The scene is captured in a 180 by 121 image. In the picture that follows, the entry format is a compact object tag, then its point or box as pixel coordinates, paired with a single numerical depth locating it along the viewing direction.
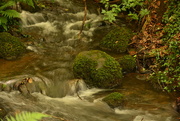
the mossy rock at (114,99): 11.28
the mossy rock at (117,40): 17.47
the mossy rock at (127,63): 14.81
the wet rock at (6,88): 11.43
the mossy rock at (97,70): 13.05
